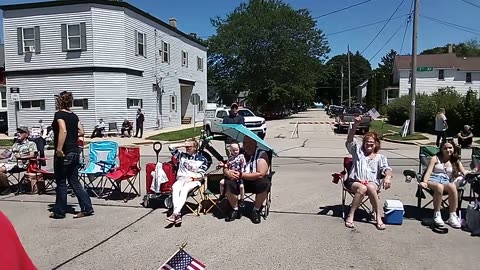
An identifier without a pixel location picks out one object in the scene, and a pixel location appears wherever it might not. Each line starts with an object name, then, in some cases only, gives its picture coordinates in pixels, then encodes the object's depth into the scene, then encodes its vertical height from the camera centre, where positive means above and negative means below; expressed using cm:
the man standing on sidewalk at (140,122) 2442 -94
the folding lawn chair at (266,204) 663 -157
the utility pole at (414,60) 2181 +227
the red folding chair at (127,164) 780 -109
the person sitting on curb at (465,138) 1691 -134
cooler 627 -160
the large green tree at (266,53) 5250 +650
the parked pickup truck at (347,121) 2669 -108
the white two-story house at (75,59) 2516 +285
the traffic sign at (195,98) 2809 +48
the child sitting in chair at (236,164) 653 -92
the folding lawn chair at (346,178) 661 -115
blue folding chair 799 -104
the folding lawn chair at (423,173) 640 -108
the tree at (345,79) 11588 +729
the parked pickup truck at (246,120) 2452 -91
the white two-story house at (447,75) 5636 +385
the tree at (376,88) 6438 +249
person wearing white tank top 612 -108
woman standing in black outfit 632 -75
